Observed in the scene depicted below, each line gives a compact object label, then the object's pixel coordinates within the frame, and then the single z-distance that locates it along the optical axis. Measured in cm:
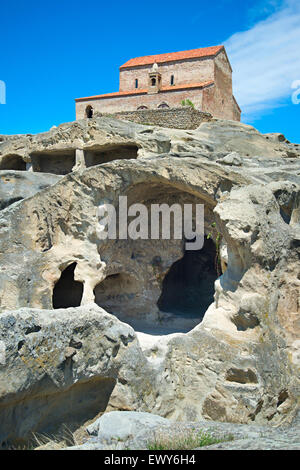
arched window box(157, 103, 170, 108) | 2550
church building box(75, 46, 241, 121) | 2520
